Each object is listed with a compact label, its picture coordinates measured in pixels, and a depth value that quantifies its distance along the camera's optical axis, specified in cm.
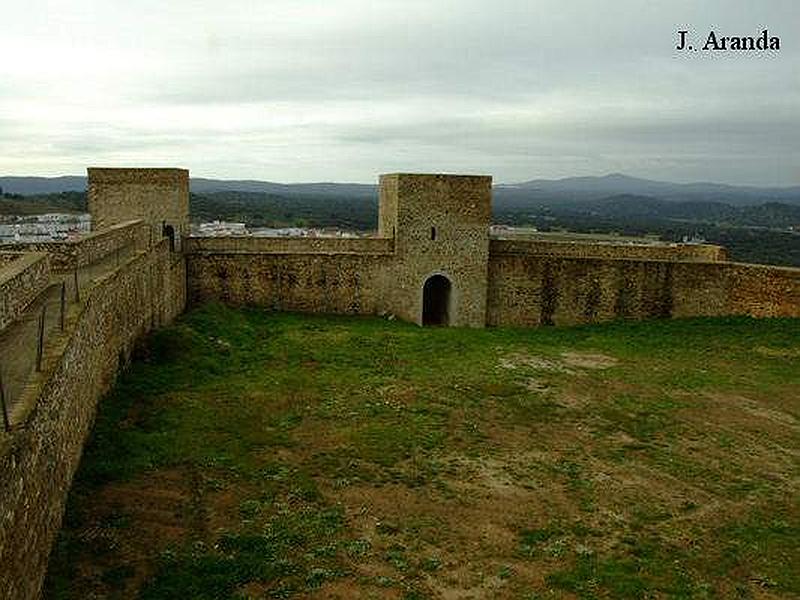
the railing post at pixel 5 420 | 609
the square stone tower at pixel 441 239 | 2412
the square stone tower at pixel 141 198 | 2191
